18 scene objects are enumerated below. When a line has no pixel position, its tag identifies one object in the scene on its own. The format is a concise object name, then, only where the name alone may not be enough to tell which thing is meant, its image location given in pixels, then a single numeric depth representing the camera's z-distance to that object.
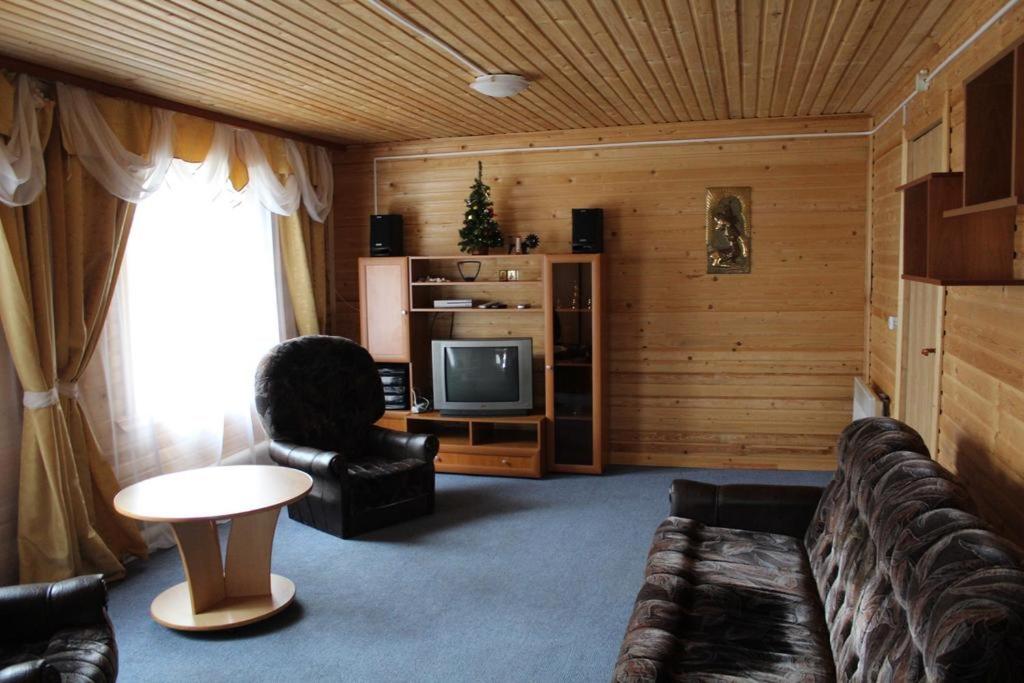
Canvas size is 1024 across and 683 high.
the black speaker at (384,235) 6.06
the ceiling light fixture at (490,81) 3.57
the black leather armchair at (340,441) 4.51
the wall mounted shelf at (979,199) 2.15
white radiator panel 4.54
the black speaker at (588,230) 5.64
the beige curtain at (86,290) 3.87
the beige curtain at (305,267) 5.84
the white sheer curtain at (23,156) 3.48
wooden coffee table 3.33
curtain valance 3.61
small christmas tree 5.80
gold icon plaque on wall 5.65
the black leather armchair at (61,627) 2.42
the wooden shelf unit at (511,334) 5.66
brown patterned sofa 1.50
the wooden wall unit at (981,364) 2.48
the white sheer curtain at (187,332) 4.36
